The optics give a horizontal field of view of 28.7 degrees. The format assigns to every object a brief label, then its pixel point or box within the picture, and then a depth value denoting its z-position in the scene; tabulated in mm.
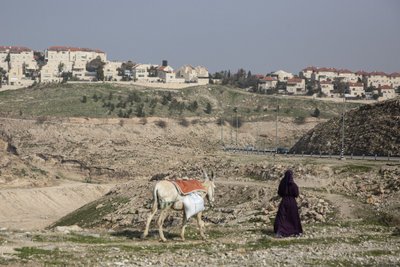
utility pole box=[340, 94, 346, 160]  61388
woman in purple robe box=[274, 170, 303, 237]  27219
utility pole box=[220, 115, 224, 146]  124350
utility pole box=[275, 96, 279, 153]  119538
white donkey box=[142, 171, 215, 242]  24938
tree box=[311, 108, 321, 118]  141150
